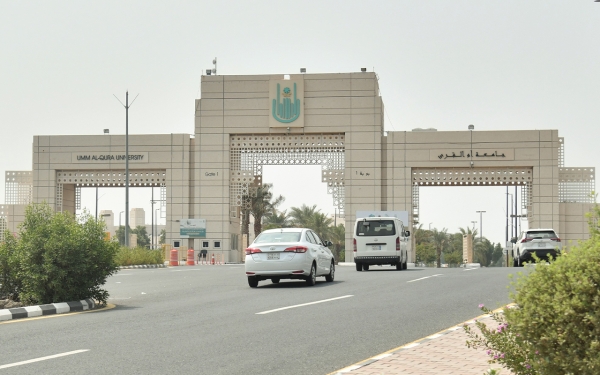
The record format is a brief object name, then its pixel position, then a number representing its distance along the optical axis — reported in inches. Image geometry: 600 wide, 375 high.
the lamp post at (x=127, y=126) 1946.4
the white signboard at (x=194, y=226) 2486.5
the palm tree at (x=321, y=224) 3078.2
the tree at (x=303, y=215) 3102.9
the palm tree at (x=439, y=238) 3804.1
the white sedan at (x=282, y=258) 827.4
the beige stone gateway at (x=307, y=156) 2395.4
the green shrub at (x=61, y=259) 636.1
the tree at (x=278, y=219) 3186.5
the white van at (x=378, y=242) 1272.1
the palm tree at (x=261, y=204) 2967.5
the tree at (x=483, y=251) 4138.8
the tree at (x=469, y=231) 3863.7
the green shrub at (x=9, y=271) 658.2
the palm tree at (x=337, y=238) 3150.8
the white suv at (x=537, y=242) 1381.6
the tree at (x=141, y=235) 4975.4
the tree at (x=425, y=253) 3855.8
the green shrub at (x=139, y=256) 1856.5
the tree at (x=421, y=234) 3471.7
